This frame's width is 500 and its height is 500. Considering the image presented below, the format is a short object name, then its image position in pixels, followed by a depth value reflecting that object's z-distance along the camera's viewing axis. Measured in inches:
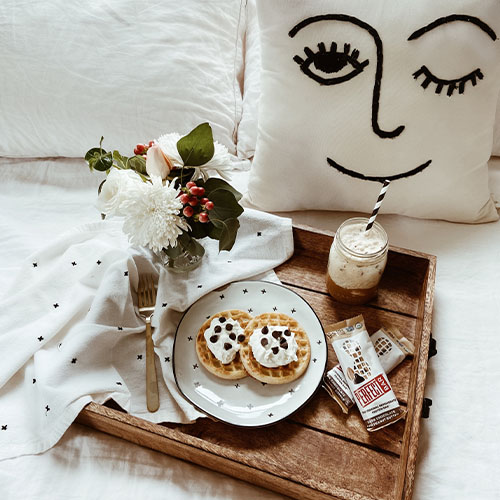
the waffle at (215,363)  32.5
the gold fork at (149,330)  32.0
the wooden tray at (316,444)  28.0
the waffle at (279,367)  31.9
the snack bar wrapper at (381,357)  32.1
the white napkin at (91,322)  31.4
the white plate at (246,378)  31.4
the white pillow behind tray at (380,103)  33.0
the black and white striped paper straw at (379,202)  32.8
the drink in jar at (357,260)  33.5
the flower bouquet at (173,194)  29.2
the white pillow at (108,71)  42.4
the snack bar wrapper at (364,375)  30.9
